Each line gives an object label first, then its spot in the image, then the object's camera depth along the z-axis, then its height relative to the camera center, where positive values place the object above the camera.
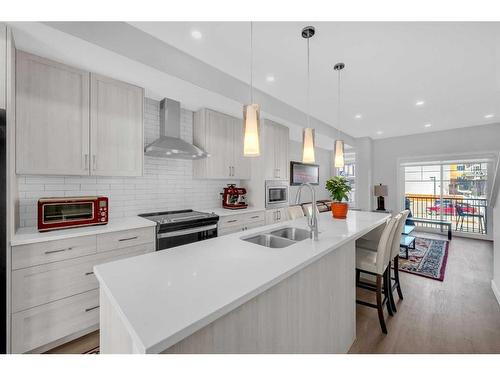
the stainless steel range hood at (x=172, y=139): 2.67 +0.59
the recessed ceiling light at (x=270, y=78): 2.64 +1.32
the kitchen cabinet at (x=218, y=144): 3.16 +0.63
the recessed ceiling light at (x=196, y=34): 1.85 +1.29
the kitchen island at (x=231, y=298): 0.71 -0.41
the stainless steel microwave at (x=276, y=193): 3.69 -0.13
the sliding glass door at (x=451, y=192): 5.21 -0.16
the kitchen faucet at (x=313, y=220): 1.59 -0.26
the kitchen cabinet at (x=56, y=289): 1.57 -0.79
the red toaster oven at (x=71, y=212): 1.80 -0.24
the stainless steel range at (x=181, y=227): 2.29 -0.46
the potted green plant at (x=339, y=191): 2.55 -0.06
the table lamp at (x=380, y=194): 5.67 -0.21
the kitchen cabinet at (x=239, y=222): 2.92 -0.52
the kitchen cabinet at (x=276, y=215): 3.70 -0.51
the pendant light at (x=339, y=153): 2.64 +0.39
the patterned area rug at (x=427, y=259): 3.17 -1.23
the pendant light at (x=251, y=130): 1.44 +0.37
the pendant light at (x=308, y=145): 2.00 +0.37
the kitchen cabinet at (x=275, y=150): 3.67 +0.63
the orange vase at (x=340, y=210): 2.66 -0.29
